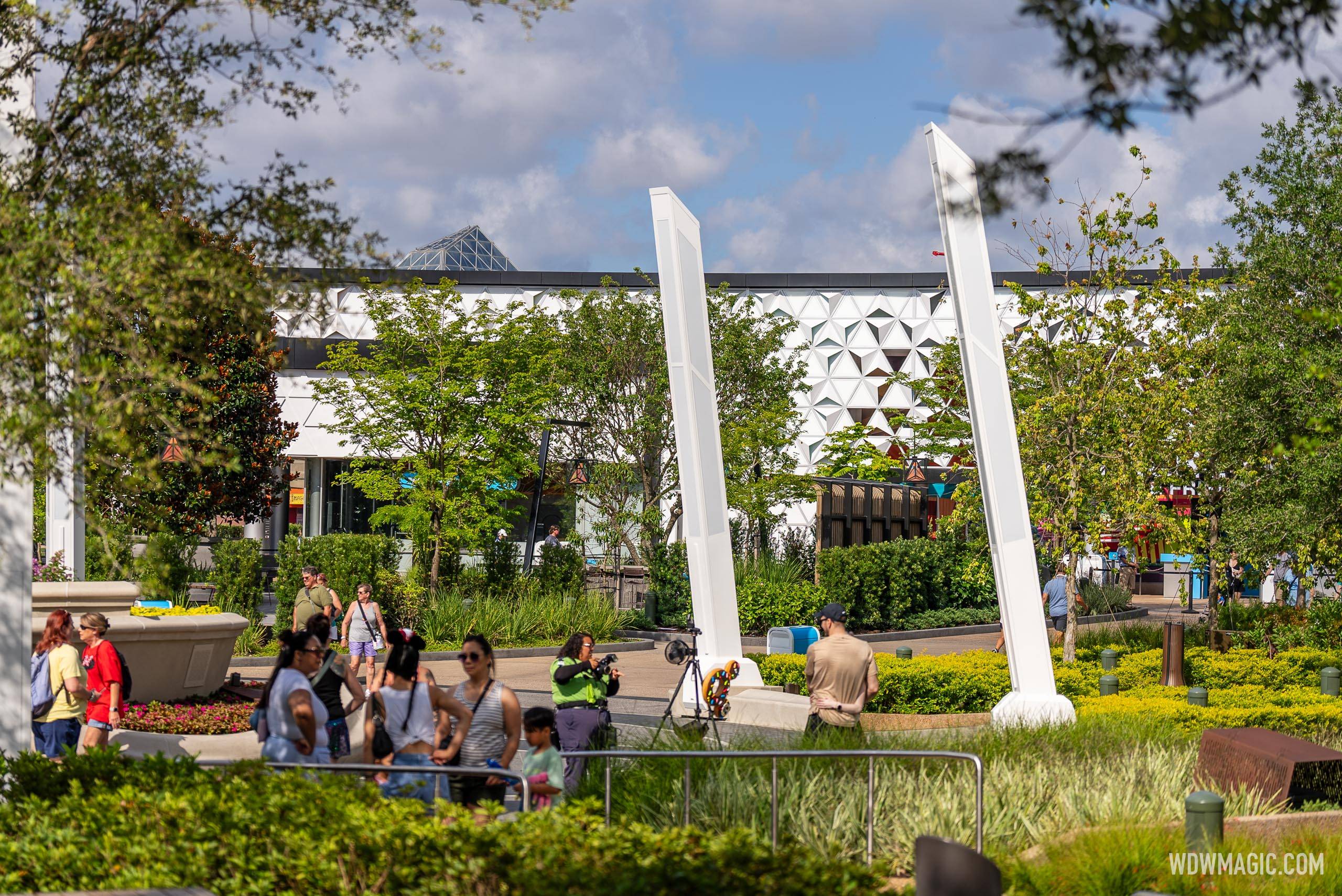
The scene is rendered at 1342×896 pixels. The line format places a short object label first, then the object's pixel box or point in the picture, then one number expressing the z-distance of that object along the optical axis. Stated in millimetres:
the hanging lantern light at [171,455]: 18142
